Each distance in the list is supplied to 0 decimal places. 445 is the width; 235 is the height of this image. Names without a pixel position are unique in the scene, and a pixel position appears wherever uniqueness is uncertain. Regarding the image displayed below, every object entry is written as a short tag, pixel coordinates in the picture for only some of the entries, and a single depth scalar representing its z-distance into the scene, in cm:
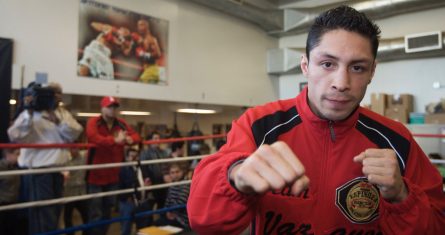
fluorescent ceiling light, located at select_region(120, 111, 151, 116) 550
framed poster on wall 398
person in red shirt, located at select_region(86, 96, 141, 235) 310
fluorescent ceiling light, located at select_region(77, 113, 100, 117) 505
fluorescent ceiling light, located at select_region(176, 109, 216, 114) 595
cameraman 273
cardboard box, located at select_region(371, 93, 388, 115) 540
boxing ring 233
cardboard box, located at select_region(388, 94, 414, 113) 533
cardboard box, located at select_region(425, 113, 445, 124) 489
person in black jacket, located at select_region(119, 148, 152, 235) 317
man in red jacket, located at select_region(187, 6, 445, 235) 82
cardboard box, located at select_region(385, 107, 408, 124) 527
